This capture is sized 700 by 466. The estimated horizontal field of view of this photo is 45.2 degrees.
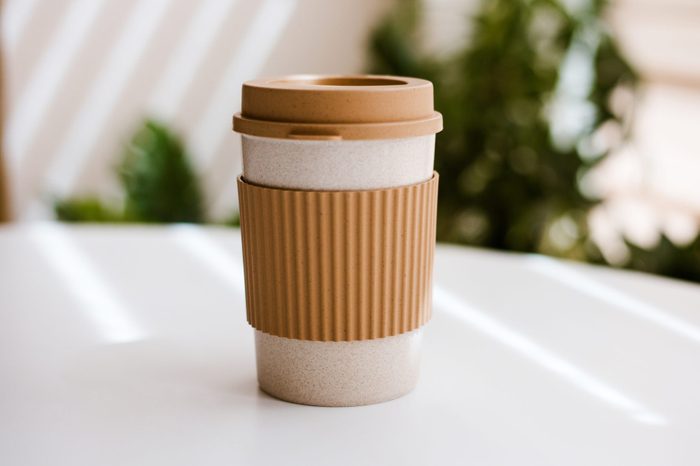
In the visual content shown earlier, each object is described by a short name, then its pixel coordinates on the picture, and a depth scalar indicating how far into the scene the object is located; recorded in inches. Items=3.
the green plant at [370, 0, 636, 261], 89.0
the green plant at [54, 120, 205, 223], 105.0
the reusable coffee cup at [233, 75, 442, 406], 24.0
